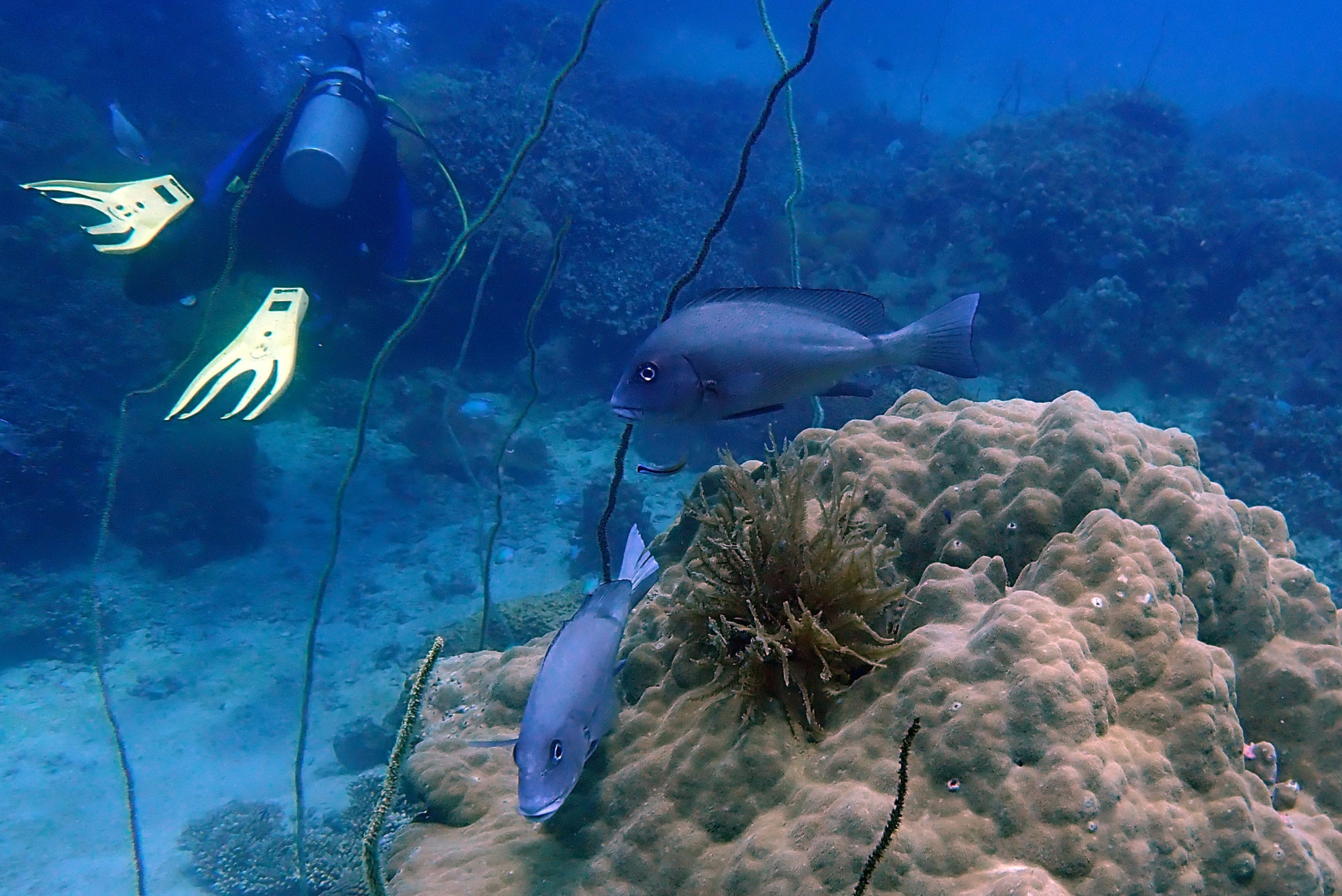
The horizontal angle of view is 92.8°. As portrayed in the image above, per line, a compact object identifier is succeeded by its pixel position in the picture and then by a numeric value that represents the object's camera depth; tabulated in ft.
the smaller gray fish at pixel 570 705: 6.12
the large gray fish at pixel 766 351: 6.90
